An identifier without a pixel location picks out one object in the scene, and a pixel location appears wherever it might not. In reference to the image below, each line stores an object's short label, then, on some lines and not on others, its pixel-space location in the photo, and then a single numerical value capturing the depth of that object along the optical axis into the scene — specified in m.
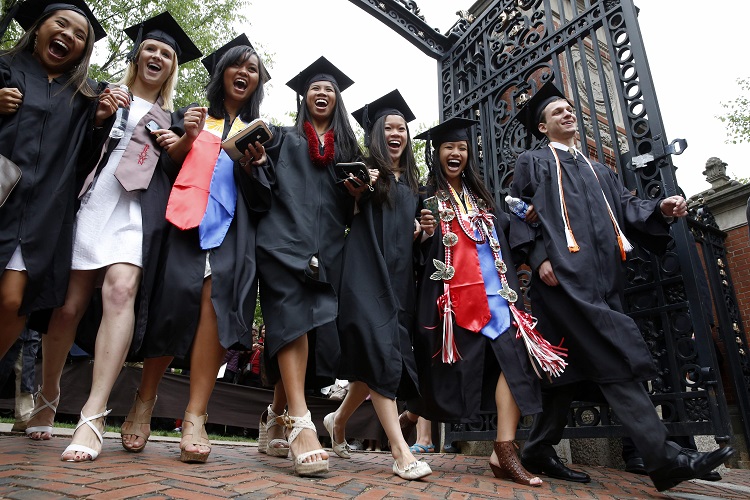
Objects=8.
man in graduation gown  3.09
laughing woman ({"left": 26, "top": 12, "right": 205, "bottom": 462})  2.83
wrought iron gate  3.78
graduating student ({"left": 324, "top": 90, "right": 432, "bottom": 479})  3.04
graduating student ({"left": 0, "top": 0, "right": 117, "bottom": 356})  2.72
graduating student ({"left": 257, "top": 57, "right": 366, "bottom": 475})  2.88
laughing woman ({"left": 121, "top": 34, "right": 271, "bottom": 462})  2.89
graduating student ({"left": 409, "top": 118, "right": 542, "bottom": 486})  3.34
